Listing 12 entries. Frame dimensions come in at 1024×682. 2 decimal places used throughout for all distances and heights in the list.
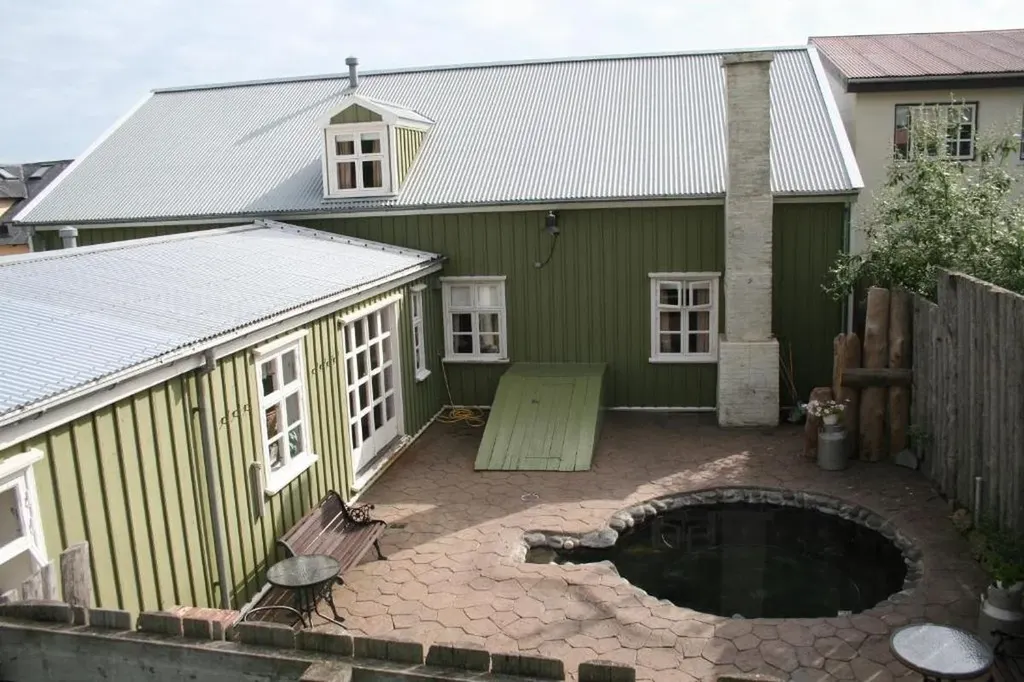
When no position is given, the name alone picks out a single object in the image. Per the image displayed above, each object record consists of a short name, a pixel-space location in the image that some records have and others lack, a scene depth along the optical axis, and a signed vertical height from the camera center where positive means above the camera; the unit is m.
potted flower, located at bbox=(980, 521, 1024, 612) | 6.48 -3.00
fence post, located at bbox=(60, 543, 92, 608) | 4.09 -1.73
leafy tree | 10.30 -0.46
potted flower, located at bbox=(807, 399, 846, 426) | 10.83 -2.84
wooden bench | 7.79 -3.27
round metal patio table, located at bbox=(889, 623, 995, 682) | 5.26 -2.99
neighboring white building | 18.50 +2.03
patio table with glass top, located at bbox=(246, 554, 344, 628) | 7.07 -3.08
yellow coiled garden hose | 13.95 -3.52
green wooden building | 7.82 -0.61
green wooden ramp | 11.64 -3.19
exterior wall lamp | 13.48 -0.47
